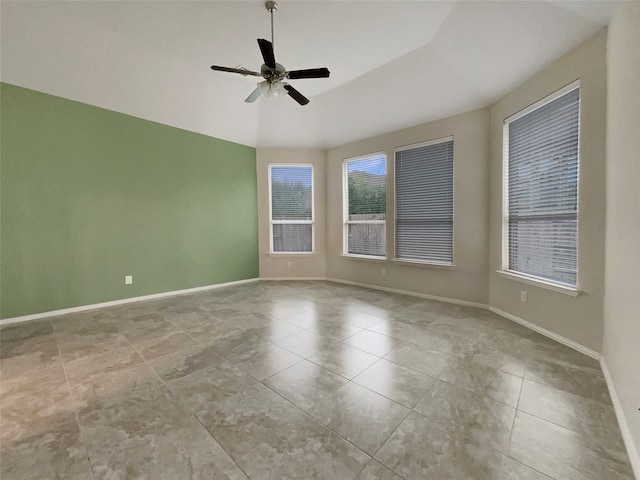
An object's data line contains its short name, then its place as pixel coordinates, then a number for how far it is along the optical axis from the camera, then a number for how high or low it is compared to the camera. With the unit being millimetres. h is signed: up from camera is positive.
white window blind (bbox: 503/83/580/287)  2506 +460
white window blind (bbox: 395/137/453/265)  4004 +479
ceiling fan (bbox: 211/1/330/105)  2412 +1544
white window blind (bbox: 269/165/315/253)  5625 +696
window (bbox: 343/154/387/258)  4805 +527
